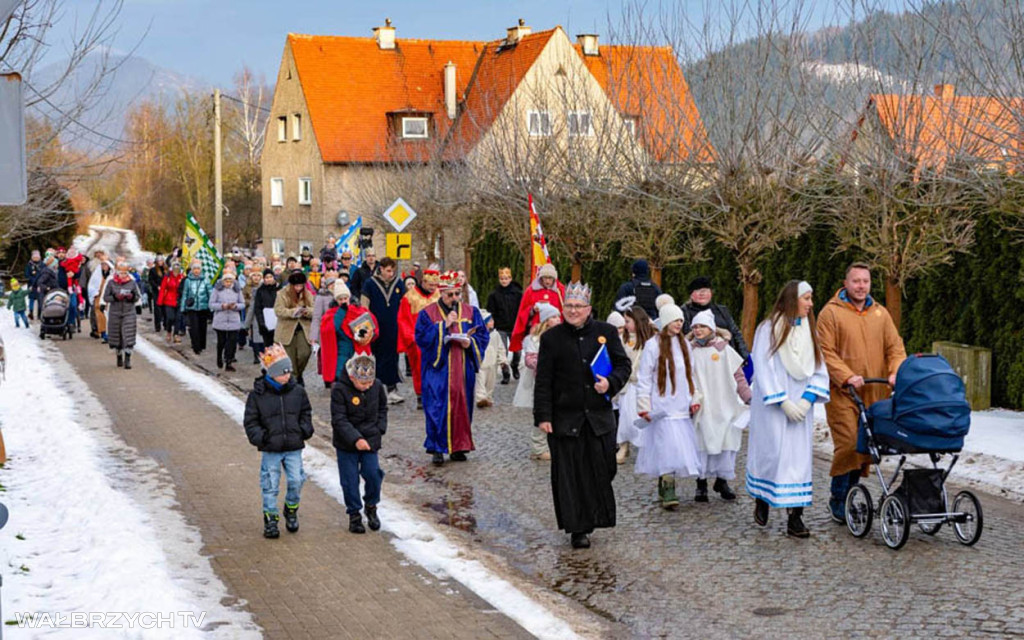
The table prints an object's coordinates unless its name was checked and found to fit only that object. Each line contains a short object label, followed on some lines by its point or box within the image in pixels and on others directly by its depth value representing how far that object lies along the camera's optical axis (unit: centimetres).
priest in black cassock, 910
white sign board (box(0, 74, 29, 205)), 417
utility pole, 4084
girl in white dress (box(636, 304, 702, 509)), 1017
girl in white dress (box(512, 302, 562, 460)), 1177
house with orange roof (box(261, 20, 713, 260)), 4241
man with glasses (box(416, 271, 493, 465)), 1256
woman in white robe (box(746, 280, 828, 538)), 917
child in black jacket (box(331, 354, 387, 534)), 960
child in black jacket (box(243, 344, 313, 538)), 944
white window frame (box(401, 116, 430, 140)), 4828
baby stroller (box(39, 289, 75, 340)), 2709
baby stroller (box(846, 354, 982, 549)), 846
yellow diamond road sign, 2158
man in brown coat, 942
